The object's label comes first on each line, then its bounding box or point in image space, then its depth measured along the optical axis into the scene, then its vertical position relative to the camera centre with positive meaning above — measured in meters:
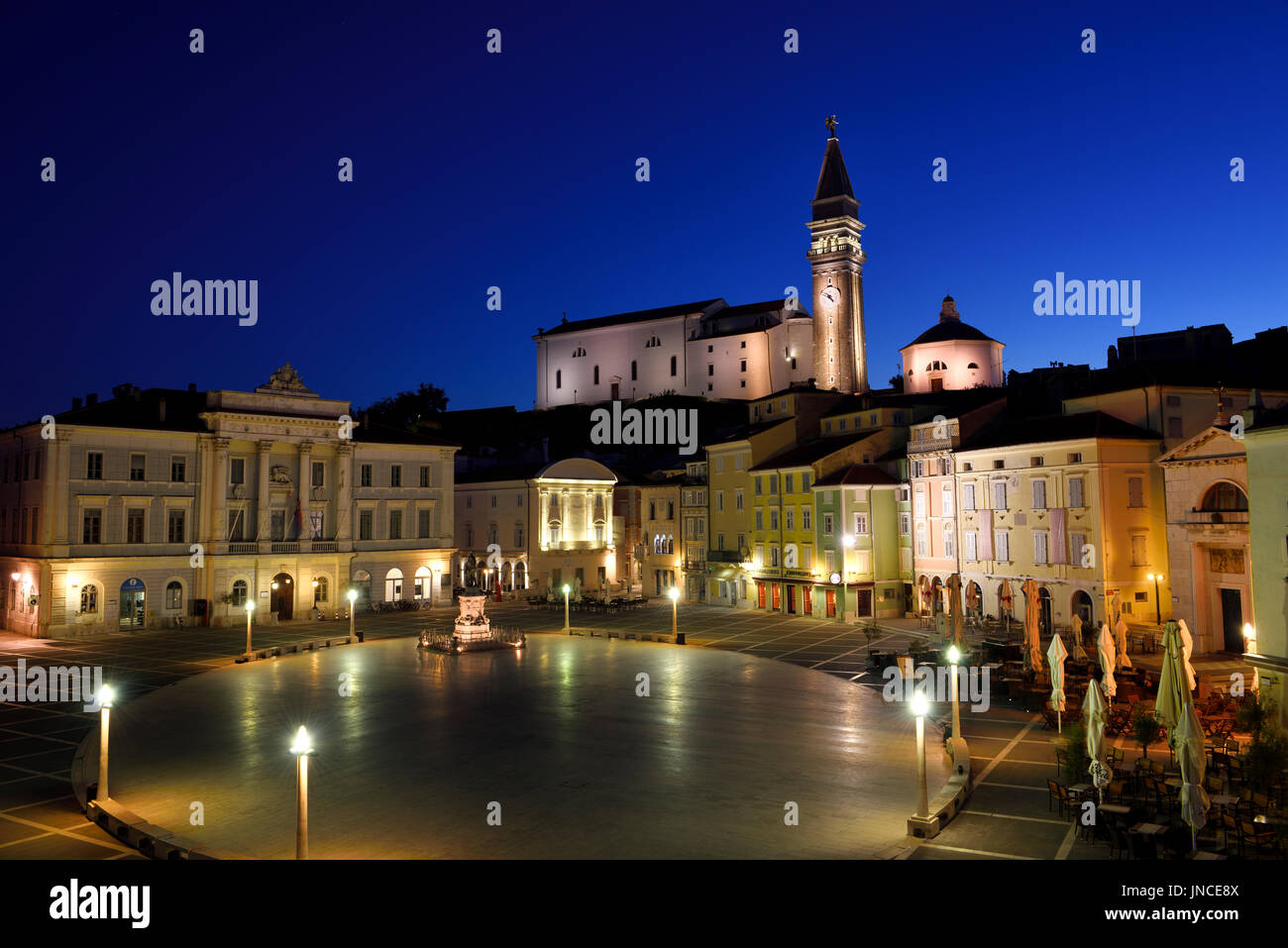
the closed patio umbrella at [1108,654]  22.70 -3.82
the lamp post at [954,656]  18.33 -2.98
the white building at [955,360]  87.50 +16.87
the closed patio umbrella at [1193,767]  14.05 -4.28
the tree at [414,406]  117.88 +18.30
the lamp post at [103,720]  17.36 -3.78
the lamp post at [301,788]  13.38 -4.09
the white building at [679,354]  119.19 +26.24
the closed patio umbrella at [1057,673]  23.72 -4.35
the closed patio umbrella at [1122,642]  28.12 -4.29
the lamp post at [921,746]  15.67 -4.28
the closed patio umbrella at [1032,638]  28.47 -4.15
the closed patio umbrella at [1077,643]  30.98 -4.71
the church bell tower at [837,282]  106.75 +30.88
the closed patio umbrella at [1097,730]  16.38 -4.30
